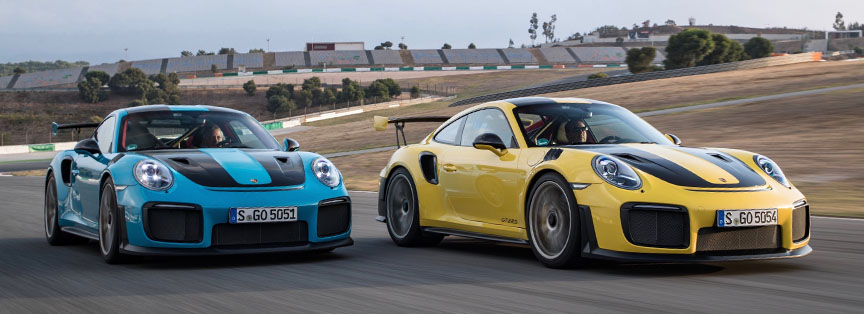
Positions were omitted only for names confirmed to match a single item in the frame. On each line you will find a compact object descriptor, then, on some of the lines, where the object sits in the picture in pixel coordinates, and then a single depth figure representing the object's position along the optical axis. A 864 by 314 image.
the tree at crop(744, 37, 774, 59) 69.50
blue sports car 6.84
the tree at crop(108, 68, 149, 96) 103.88
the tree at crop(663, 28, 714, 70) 64.25
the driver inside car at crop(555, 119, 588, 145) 7.25
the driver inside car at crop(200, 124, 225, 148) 8.30
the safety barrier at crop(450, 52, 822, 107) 51.00
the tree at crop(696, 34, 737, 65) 65.71
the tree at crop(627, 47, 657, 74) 65.06
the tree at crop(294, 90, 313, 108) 92.56
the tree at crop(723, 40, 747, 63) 67.00
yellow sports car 5.96
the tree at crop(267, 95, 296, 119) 91.50
